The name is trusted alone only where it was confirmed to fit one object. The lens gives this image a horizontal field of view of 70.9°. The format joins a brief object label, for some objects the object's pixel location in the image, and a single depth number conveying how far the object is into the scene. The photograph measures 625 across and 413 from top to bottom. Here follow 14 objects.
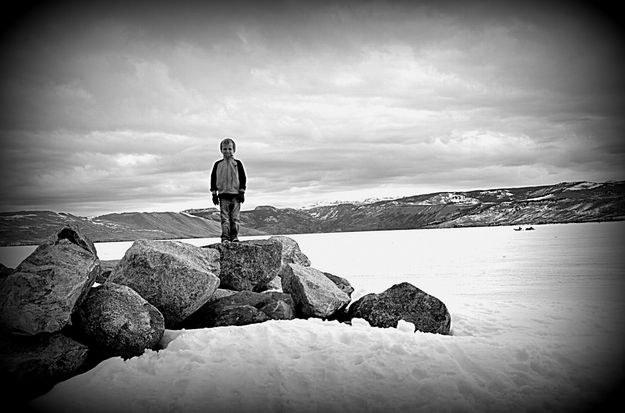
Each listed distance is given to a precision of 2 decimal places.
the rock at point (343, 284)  14.36
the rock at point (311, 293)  10.30
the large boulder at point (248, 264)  12.23
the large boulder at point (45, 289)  6.95
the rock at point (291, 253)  16.25
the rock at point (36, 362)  6.47
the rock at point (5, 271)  8.46
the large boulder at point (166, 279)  9.12
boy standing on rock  13.12
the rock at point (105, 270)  13.02
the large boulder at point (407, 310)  9.60
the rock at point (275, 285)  13.40
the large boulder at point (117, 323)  7.63
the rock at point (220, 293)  10.66
